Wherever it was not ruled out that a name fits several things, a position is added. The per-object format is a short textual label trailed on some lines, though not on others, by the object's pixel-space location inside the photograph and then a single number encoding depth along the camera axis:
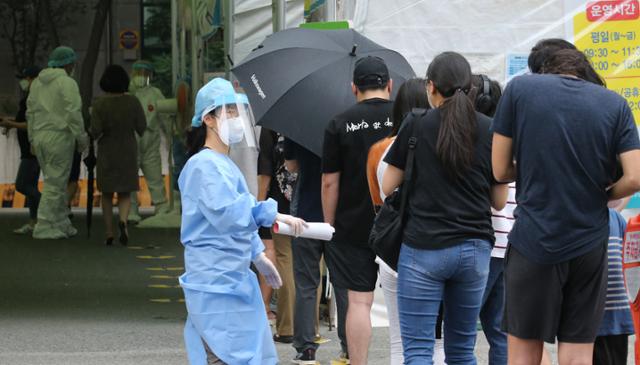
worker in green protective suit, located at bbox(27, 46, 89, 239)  29.77
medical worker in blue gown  10.84
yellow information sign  17.92
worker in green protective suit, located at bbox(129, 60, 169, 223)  33.94
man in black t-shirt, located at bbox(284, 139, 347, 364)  15.52
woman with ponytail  11.42
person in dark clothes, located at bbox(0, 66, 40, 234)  31.53
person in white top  12.87
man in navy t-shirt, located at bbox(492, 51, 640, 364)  10.22
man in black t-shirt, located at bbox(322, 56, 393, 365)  13.93
